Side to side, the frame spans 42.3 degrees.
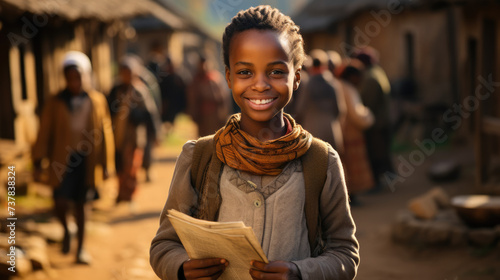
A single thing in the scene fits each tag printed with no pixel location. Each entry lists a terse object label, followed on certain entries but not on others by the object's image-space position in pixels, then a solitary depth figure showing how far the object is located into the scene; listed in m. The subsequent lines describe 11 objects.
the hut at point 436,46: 8.34
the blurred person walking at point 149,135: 9.79
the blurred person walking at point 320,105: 8.01
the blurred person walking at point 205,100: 11.26
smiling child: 2.16
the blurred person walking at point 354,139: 8.64
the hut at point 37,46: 9.09
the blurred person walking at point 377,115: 9.58
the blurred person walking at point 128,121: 8.77
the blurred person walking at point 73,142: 6.27
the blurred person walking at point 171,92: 14.80
